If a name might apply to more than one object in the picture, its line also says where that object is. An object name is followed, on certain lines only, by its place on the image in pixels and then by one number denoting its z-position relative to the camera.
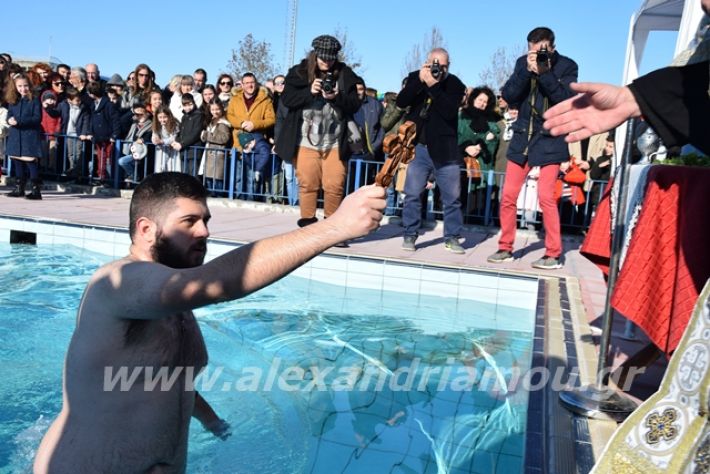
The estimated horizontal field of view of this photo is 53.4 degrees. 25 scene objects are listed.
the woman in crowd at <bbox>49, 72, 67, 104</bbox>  11.85
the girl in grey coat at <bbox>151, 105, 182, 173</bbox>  11.21
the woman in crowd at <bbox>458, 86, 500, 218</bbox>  9.45
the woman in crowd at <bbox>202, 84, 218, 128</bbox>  10.97
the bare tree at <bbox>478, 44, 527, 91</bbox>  35.84
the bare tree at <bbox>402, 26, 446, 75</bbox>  34.70
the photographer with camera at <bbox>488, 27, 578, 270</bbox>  6.33
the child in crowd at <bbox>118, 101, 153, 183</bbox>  11.36
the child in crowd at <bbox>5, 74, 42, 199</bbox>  10.10
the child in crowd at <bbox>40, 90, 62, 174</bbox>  11.47
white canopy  8.67
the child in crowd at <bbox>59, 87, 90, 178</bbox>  11.77
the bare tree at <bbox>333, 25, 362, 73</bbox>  33.61
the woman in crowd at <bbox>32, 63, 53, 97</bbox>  12.00
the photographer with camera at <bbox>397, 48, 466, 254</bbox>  6.94
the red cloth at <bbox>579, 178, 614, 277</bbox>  3.90
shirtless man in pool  2.01
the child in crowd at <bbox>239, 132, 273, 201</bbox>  10.62
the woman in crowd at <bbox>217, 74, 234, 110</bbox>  11.04
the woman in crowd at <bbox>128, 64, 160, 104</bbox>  11.63
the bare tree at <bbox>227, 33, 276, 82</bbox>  36.84
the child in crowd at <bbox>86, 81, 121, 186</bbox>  11.70
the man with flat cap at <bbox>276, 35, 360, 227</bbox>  7.30
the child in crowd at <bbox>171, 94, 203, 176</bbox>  11.04
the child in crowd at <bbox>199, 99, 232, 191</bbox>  11.05
